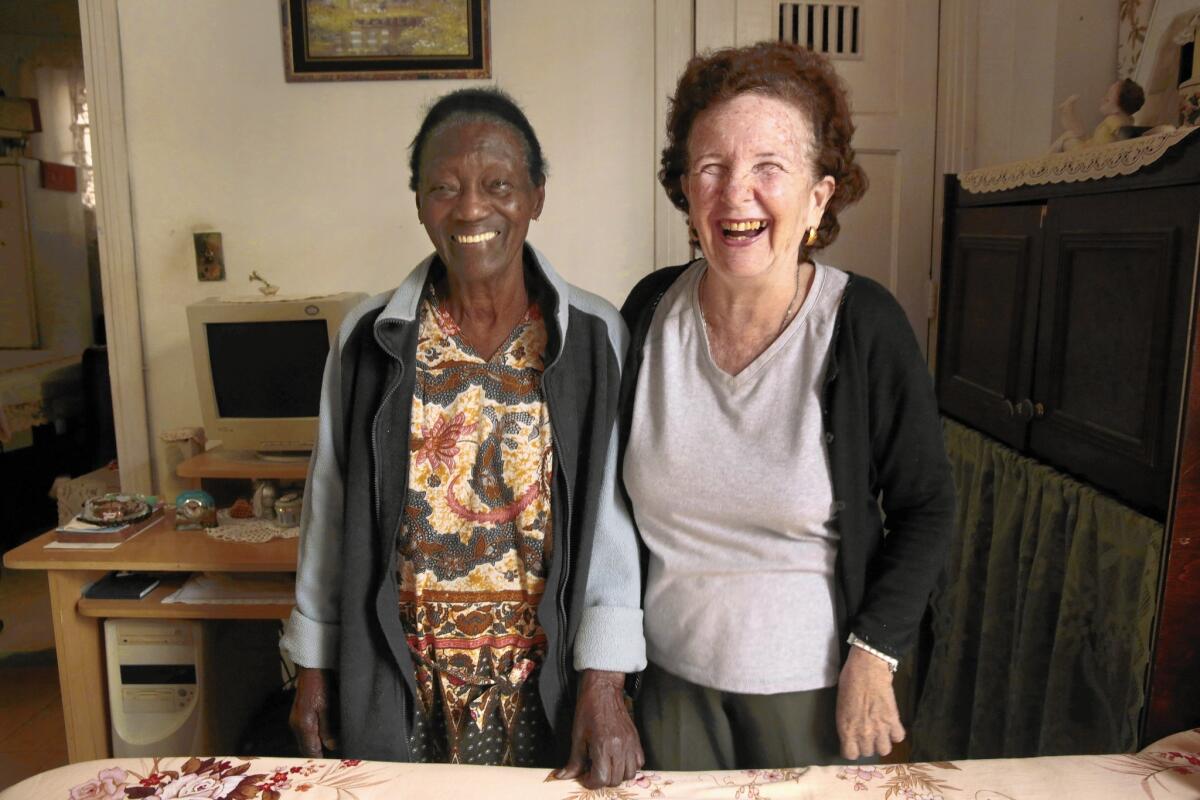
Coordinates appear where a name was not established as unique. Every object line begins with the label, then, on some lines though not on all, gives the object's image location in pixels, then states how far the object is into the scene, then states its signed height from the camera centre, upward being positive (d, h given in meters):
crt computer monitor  2.16 -0.25
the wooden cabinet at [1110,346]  1.35 -0.15
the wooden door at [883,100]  2.35 +0.45
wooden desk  1.90 -0.73
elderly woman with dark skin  1.15 -0.32
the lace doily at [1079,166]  1.39 +0.18
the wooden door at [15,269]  4.42 -0.02
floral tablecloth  0.97 -0.58
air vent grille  2.37 +0.63
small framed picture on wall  2.33 +0.59
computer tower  1.98 -0.95
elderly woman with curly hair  1.07 -0.24
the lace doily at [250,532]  2.02 -0.61
